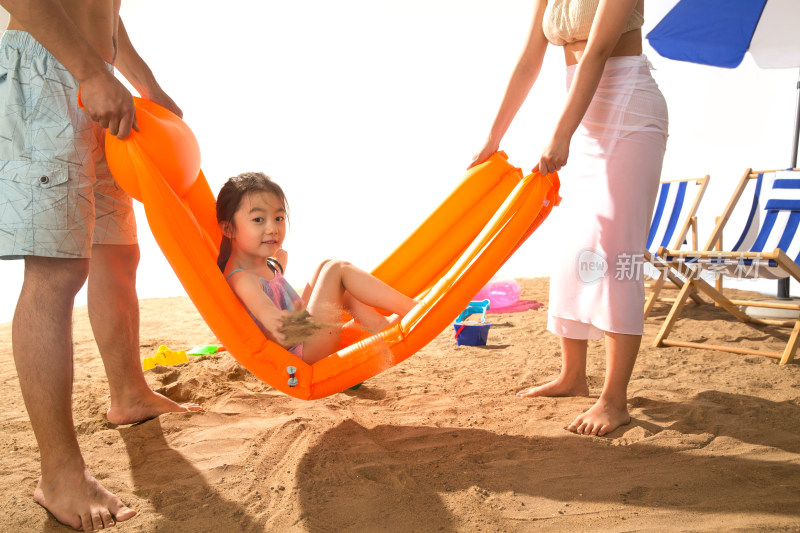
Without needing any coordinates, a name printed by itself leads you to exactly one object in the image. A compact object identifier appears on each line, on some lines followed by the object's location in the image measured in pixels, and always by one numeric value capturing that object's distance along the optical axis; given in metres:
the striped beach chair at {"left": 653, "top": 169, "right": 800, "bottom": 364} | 3.35
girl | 1.96
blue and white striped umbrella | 4.72
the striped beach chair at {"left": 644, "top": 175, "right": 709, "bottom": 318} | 4.55
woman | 2.02
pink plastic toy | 4.75
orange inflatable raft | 1.70
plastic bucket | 3.52
